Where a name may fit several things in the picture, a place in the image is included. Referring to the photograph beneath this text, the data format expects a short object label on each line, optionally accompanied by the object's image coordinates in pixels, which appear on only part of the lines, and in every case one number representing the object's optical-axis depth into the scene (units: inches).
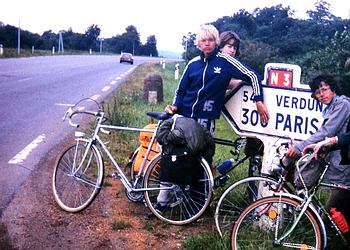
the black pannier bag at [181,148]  174.7
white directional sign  169.0
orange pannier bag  198.1
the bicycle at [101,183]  186.1
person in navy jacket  181.6
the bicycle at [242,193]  155.9
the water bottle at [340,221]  145.2
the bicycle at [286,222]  138.6
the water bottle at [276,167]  155.8
